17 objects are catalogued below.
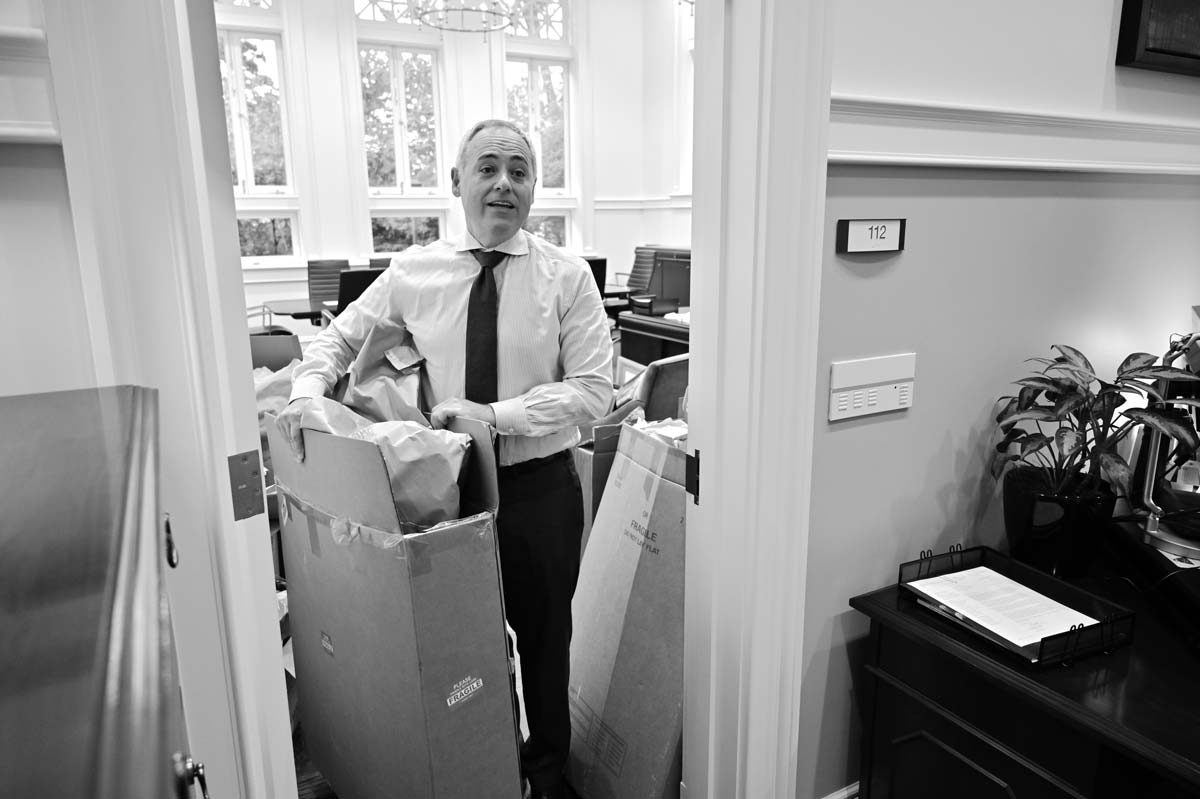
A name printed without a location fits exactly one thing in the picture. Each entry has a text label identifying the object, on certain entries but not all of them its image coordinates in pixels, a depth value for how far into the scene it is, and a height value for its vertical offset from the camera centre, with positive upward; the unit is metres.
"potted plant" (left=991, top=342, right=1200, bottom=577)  1.46 -0.43
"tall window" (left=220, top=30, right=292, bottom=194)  6.41 +1.11
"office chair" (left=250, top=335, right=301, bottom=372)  2.38 -0.34
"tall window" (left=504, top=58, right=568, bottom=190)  7.55 +1.31
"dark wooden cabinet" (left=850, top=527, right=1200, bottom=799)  1.12 -0.76
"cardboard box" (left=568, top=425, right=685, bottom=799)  1.65 -0.92
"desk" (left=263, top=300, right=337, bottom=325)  5.04 -0.45
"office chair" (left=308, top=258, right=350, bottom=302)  5.58 -0.29
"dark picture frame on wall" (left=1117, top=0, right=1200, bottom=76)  1.50 +0.39
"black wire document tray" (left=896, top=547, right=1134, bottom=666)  1.25 -0.66
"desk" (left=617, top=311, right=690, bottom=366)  4.03 -0.56
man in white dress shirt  1.77 -0.27
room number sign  1.31 +0.00
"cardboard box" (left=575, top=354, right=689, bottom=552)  2.48 -0.53
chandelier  5.22 +1.63
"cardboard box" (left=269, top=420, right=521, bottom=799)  1.43 -0.75
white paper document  1.29 -0.66
